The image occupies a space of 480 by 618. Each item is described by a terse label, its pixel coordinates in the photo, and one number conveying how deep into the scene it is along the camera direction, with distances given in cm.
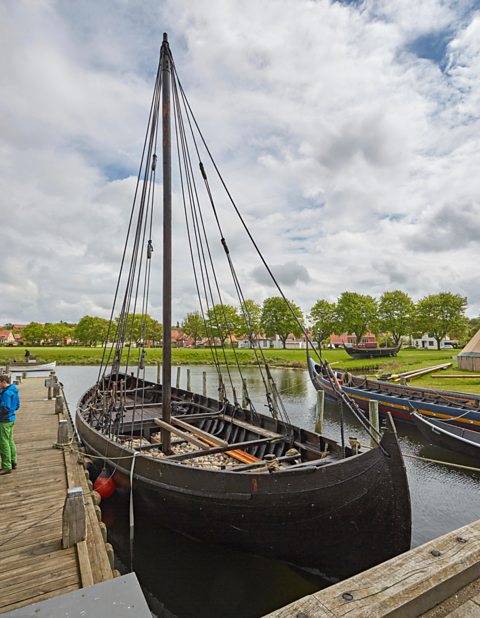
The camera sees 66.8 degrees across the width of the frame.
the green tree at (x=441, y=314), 6888
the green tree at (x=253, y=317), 8450
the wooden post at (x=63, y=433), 978
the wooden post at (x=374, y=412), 1366
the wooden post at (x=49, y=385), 1880
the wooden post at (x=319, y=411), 1493
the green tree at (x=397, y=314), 7075
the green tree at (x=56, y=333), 10862
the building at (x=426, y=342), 9695
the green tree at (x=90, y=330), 9975
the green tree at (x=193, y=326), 9894
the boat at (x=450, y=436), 1161
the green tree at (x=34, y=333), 10756
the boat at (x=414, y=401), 1497
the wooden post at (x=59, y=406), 1469
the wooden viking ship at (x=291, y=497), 623
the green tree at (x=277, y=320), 7869
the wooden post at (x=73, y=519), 505
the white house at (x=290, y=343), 9738
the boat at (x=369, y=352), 5556
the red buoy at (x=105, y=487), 888
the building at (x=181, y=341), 12012
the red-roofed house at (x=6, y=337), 13116
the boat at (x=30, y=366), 4262
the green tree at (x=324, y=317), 7375
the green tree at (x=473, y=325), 7989
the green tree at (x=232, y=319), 8450
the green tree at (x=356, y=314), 7088
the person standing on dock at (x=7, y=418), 755
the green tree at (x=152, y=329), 10300
